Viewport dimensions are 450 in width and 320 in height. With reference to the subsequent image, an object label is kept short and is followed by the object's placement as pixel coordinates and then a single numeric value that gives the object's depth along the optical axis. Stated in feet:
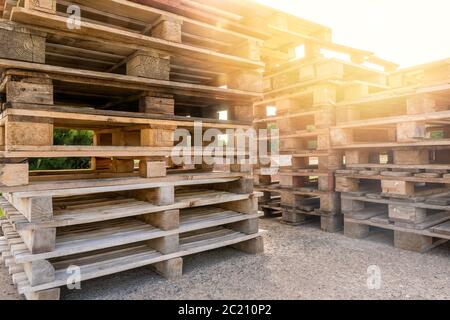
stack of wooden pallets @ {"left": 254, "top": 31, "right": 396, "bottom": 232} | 17.29
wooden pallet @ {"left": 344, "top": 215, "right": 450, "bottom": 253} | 13.37
